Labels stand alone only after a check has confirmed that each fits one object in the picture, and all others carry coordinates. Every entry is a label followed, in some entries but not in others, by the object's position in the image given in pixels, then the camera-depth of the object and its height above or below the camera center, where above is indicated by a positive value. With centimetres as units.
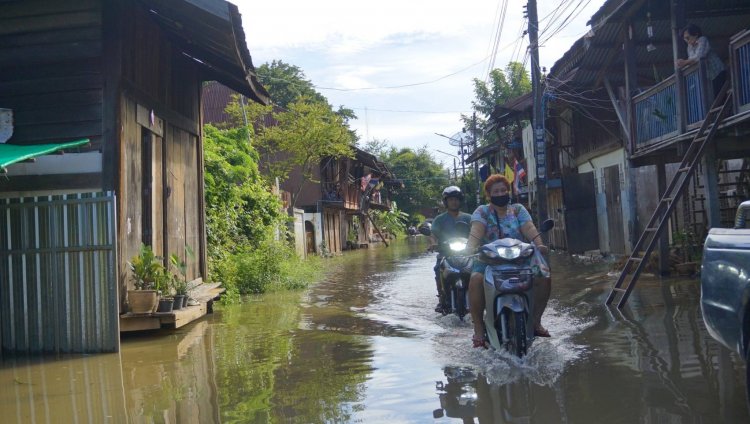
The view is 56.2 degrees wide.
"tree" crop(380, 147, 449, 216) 7544 +622
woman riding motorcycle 659 -1
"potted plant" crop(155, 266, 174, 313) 877 -49
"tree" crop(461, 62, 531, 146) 4644 +982
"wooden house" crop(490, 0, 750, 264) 1027 +193
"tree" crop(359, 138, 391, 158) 7930 +1052
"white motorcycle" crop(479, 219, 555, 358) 609 -51
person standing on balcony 1023 +240
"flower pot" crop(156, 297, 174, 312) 876 -65
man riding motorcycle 876 +22
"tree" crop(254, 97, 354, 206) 2947 +459
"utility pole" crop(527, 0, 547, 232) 1920 +297
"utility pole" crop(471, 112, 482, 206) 4803 +686
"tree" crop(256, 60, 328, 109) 4681 +1102
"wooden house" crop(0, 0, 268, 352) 771 +121
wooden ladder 966 +85
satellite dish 5841 +814
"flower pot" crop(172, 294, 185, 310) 908 -64
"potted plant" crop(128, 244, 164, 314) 842 -34
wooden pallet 842 -82
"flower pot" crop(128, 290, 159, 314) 841 -56
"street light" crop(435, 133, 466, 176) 5945 +787
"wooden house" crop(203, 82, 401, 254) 3284 +277
